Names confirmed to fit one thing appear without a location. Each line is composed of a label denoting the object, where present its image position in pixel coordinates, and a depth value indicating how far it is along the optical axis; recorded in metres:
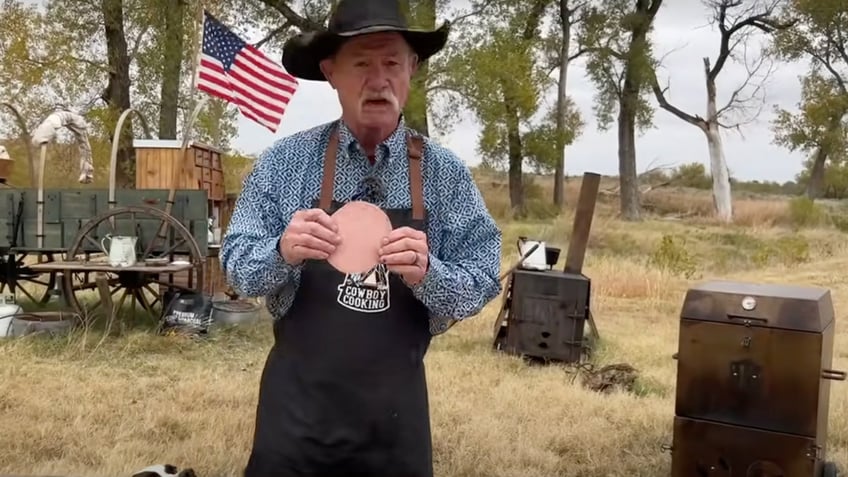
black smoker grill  2.87
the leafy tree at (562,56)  18.34
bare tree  19.48
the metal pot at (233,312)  6.45
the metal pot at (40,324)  5.78
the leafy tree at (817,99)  16.03
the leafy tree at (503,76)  14.84
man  1.54
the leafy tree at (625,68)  18.58
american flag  6.87
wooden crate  7.32
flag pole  7.05
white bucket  5.79
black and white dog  2.09
